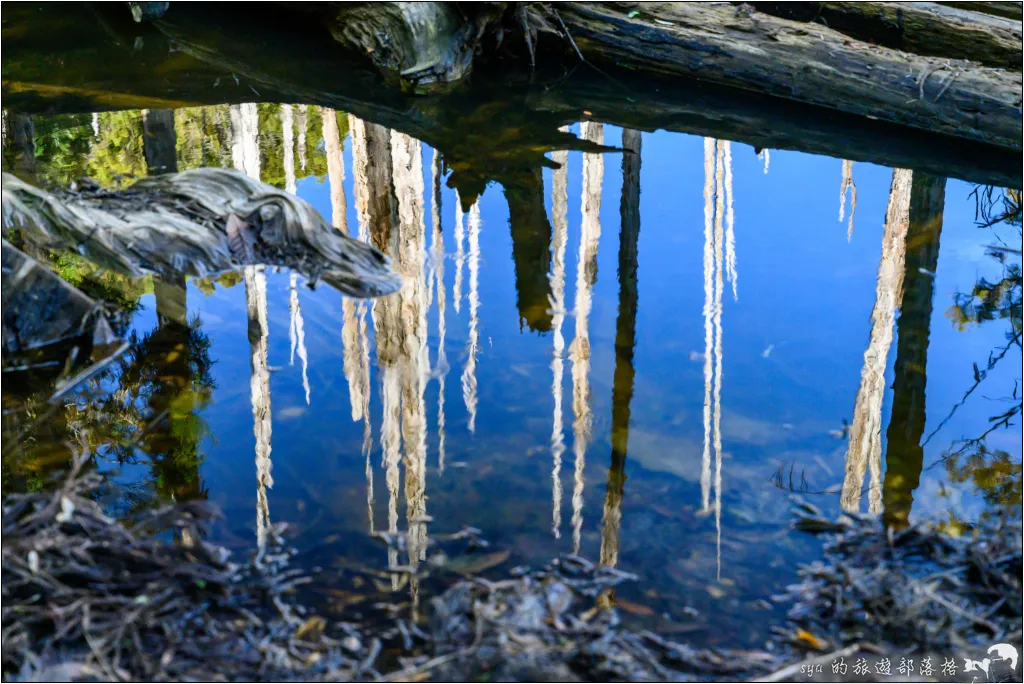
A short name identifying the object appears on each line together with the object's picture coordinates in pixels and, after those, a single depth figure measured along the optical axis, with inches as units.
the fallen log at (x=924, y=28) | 292.2
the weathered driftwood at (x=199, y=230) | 192.2
